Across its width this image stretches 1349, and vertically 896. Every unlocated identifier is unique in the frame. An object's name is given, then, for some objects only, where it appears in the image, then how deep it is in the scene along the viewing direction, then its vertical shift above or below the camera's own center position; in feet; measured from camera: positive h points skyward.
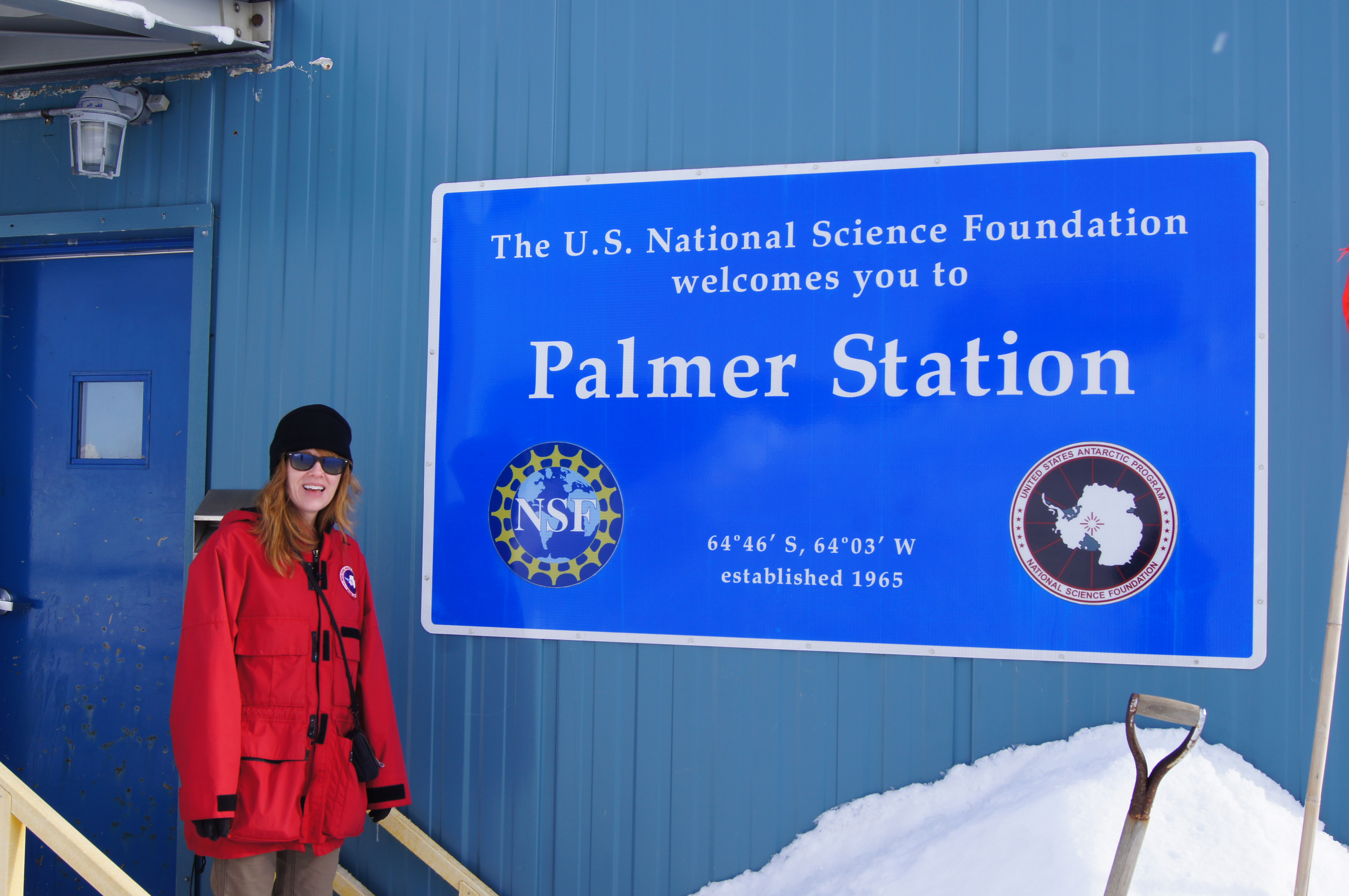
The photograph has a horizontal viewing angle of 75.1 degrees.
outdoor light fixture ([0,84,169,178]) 9.83 +3.67
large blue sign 8.16 +0.62
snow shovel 5.94 -2.18
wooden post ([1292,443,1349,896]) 6.58 -1.71
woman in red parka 6.94 -1.93
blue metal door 10.32 -1.07
